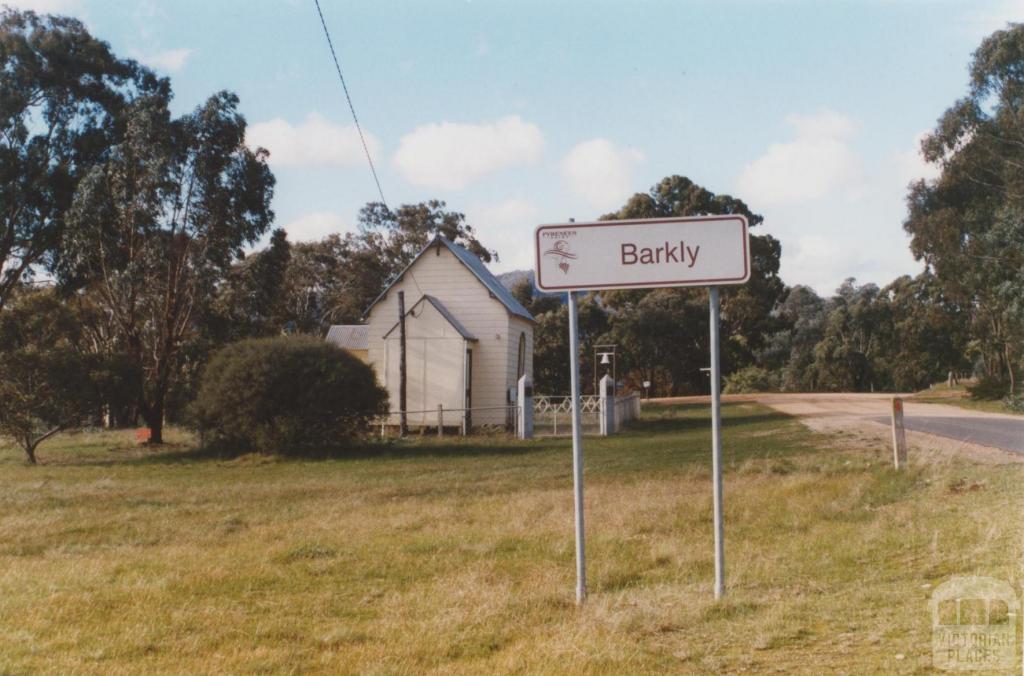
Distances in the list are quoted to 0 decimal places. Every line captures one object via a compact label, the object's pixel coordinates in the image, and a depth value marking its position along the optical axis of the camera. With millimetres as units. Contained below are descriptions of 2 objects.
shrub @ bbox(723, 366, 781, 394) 58875
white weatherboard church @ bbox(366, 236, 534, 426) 30812
